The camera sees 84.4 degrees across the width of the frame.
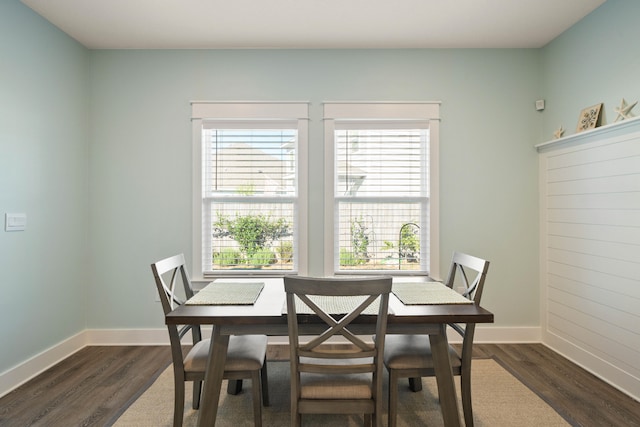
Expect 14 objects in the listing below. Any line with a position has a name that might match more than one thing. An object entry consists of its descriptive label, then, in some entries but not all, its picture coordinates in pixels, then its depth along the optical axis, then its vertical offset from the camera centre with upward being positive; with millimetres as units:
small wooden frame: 2670 +750
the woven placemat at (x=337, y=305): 1713 -467
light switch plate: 2445 -60
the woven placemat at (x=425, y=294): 1867 -456
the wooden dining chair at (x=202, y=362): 1809 -770
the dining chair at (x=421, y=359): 1807 -763
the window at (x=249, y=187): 3254 +252
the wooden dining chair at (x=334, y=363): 1468 -673
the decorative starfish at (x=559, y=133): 3049 +711
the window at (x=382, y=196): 3305 +170
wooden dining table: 1663 -535
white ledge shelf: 2338 +608
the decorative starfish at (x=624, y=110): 2426 +726
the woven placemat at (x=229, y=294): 1851 -458
